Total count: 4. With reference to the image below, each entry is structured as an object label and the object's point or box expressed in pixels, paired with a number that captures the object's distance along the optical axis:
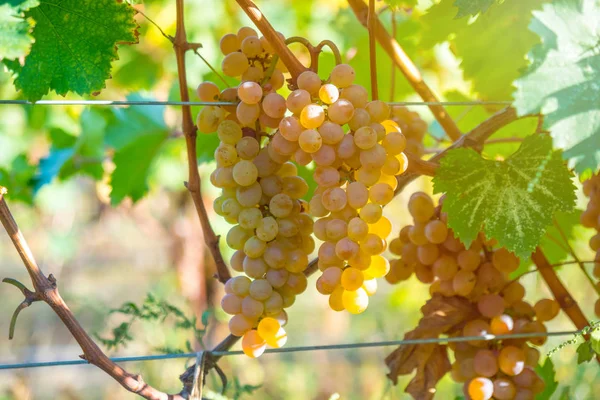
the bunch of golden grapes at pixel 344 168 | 1.22
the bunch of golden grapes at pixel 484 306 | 1.35
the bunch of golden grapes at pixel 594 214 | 1.37
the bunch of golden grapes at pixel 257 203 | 1.25
